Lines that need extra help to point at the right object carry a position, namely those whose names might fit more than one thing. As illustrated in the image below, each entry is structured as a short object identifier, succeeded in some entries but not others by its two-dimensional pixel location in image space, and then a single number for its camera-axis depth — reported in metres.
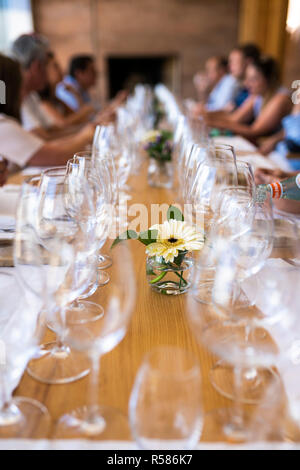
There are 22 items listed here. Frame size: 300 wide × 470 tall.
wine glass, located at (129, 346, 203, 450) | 0.36
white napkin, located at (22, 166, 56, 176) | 1.48
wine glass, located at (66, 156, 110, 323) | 0.58
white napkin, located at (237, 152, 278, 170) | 1.56
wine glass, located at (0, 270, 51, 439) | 0.43
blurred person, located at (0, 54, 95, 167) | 1.55
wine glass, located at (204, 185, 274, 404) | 0.49
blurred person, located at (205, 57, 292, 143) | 2.77
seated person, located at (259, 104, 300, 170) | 2.32
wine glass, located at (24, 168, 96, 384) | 0.49
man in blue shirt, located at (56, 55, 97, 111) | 3.91
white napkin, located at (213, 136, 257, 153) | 1.93
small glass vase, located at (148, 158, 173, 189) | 1.28
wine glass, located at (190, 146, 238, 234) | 0.76
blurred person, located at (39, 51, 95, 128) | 3.07
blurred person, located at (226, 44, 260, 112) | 3.71
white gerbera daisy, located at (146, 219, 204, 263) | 0.66
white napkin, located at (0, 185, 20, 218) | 0.95
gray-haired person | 2.45
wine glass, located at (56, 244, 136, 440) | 0.42
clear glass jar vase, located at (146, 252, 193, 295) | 0.68
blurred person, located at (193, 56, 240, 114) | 4.36
